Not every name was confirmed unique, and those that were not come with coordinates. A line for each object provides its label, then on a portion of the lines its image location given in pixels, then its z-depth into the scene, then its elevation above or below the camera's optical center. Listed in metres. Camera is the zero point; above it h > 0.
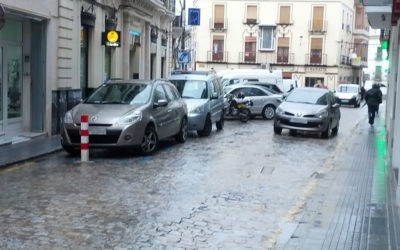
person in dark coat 22.55 -0.80
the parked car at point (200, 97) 16.77 -0.71
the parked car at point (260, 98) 25.06 -1.00
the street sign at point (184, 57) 27.22 +0.74
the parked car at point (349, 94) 41.66 -1.18
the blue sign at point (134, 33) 23.58 +1.61
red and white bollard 11.57 -1.36
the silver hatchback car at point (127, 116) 12.09 -0.98
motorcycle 23.27 -1.35
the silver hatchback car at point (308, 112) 17.48 -1.10
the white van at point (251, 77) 33.84 -0.11
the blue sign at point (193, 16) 28.77 +2.83
